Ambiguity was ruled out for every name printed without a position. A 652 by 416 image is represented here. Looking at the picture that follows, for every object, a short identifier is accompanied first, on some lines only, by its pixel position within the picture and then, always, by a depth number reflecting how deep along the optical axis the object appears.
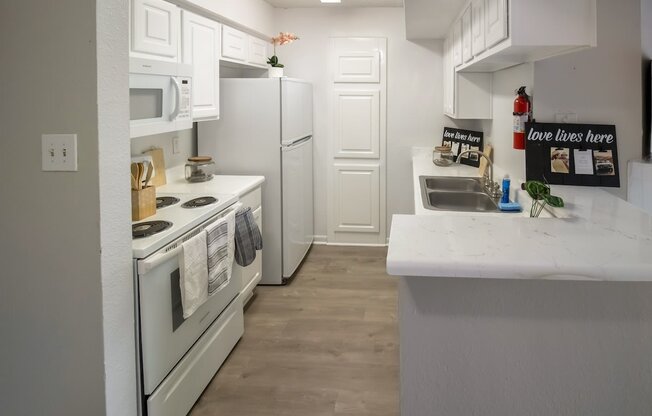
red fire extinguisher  2.73
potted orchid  4.43
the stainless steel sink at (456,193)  3.22
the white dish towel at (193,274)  2.20
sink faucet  3.05
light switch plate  1.72
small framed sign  4.43
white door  5.15
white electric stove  2.00
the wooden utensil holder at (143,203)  2.34
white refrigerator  3.98
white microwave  2.27
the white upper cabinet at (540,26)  1.98
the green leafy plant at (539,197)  1.86
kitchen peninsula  1.32
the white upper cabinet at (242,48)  3.73
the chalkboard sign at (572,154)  2.62
